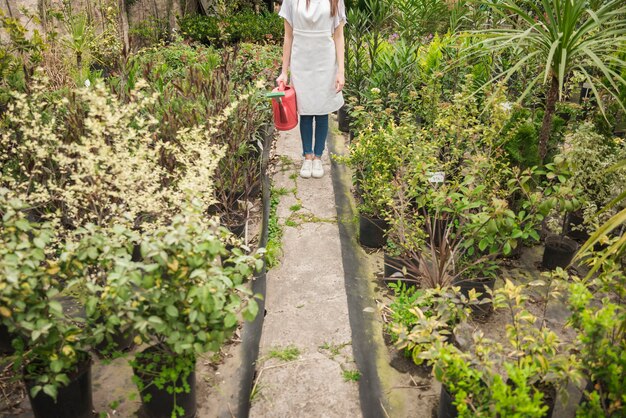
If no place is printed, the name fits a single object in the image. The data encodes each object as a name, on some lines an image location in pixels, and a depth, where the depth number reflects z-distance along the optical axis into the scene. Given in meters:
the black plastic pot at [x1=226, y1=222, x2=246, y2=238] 3.77
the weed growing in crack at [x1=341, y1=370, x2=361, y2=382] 2.74
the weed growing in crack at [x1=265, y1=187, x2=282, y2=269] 3.66
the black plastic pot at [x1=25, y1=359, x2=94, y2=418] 2.35
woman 4.04
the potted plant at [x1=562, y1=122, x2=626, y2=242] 3.34
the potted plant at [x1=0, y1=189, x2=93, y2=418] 2.04
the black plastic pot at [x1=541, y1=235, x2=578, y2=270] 3.65
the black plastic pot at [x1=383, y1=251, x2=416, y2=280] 3.33
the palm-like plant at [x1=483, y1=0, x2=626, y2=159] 3.12
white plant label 3.36
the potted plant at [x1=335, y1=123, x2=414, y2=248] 3.66
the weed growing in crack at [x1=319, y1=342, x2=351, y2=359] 2.91
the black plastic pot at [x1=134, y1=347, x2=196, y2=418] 2.44
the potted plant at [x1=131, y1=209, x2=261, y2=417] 2.07
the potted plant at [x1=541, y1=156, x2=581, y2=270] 3.58
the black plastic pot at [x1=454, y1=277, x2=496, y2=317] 3.20
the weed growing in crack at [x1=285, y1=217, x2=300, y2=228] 4.10
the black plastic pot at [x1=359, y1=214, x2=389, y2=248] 3.78
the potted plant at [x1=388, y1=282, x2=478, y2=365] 2.30
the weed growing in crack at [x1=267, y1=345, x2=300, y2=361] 2.88
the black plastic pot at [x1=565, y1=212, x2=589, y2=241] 3.91
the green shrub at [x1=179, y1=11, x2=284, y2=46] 9.21
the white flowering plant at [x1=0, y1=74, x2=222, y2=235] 2.51
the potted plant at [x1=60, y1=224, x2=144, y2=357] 2.08
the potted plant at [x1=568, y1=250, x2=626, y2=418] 1.96
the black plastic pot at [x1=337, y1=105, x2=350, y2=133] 5.88
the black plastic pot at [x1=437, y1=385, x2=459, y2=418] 2.38
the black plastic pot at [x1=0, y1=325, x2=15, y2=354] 2.86
